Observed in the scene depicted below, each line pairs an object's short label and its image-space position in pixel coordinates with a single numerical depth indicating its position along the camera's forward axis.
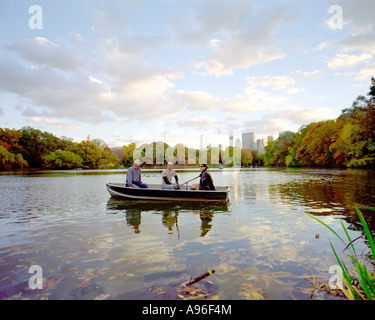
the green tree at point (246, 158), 133.19
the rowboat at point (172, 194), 12.43
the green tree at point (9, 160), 64.50
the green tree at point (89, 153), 90.25
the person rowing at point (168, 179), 13.12
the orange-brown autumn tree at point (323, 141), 62.08
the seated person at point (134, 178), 13.87
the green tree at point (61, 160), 80.19
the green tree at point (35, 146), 82.00
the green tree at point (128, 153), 104.88
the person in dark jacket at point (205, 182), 12.63
